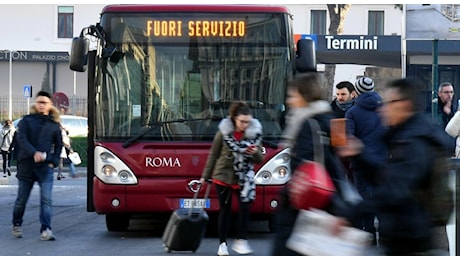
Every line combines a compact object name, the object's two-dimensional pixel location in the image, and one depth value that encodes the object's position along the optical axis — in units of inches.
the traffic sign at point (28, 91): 1574.8
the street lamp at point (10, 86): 1907.0
